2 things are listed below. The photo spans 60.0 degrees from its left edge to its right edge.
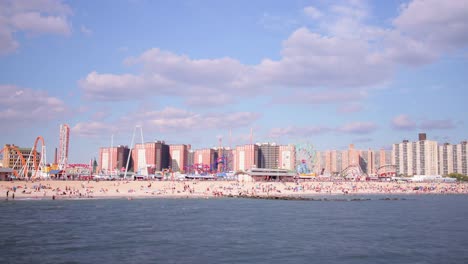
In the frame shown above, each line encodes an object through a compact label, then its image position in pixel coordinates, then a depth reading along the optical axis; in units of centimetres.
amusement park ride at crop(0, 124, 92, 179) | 12336
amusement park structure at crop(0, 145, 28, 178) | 12440
